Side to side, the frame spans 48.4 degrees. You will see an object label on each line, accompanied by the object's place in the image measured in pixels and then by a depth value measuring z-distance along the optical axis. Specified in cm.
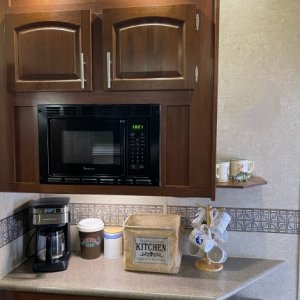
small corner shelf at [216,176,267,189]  166
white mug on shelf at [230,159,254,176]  176
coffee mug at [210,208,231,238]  172
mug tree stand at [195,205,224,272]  173
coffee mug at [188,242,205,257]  182
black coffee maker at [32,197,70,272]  170
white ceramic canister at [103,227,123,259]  187
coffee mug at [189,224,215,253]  170
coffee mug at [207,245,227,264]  173
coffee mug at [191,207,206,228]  175
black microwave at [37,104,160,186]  155
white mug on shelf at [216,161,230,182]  175
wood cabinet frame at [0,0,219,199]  148
